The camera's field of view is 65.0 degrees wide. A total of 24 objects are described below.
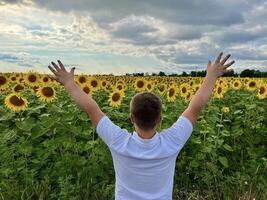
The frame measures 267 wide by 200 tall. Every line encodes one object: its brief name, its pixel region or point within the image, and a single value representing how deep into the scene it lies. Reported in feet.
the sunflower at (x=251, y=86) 14.90
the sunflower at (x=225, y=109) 11.19
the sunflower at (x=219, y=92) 12.65
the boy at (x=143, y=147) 4.86
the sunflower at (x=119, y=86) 14.03
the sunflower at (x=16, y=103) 9.77
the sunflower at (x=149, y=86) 13.83
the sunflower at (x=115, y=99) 10.61
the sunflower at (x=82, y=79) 12.74
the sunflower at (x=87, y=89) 11.50
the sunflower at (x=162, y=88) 14.78
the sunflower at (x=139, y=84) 14.05
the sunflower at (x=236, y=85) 15.88
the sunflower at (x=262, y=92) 12.55
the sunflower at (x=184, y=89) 12.17
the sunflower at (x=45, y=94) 10.63
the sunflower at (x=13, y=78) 16.78
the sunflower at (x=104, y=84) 13.14
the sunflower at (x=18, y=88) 12.89
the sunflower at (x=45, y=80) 14.18
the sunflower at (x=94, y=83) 12.33
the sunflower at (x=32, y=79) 14.51
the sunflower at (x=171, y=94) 12.02
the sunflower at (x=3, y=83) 13.80
